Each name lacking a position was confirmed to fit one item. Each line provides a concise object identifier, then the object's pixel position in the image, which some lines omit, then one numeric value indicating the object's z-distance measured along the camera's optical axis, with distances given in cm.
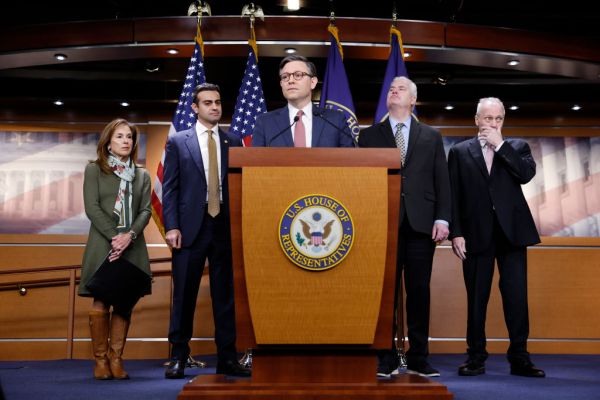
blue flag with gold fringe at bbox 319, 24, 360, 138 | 499
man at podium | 312
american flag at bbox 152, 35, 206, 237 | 475
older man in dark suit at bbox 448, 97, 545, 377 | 374
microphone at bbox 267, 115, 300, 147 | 281
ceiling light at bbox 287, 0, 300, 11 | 553
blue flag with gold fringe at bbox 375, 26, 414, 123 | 478
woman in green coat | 366
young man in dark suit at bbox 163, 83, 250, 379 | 357
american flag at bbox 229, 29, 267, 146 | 500
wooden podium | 243
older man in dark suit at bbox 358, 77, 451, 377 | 344
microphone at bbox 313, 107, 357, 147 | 309
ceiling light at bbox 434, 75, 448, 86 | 614
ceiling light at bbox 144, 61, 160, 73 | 598
